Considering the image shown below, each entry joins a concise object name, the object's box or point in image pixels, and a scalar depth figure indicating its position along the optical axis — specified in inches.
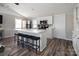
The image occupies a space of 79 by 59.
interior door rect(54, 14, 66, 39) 130.2
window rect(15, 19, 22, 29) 160.3
